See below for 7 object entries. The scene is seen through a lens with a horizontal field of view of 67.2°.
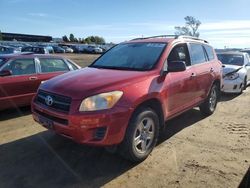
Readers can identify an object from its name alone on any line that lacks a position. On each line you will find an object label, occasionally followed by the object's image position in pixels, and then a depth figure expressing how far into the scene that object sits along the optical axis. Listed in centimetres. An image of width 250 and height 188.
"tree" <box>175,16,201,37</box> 5079
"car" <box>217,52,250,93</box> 638
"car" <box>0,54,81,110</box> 438
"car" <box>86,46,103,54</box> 3921
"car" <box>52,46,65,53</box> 3521
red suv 250
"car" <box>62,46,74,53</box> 3833
